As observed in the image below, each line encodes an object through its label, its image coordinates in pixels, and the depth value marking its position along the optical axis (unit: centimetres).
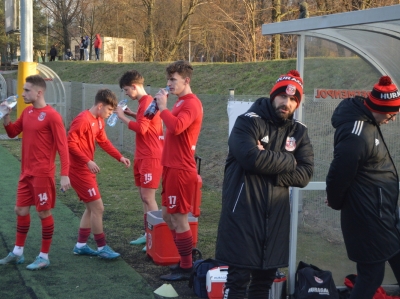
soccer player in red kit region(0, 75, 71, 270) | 559
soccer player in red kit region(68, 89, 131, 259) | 601
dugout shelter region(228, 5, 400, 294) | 511
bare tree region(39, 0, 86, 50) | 5322
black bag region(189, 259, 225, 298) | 516
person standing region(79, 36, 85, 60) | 4888
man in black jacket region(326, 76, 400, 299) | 404
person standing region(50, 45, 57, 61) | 5197
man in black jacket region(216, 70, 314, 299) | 378
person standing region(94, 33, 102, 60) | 4344
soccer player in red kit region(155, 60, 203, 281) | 539
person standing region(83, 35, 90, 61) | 4849
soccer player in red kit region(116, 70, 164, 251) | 627
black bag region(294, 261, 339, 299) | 472
